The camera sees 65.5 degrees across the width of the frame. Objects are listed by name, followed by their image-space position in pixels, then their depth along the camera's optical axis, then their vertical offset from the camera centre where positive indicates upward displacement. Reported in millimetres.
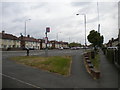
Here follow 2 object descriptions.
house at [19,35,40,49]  42356 +665
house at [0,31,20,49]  35168 +1119
